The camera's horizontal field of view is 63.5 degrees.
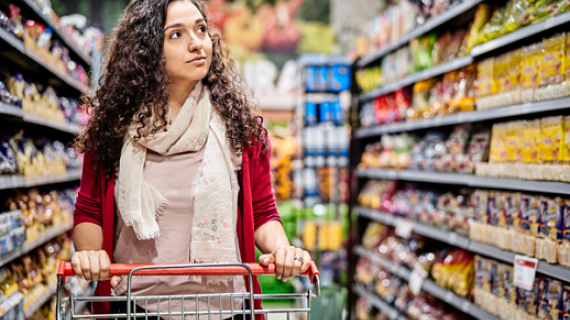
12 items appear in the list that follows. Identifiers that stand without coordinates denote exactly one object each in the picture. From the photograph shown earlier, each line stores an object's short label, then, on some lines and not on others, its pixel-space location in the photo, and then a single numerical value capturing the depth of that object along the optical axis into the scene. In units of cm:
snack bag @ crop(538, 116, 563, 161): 192
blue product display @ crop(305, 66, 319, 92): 468
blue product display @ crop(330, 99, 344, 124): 469
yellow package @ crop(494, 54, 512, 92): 229
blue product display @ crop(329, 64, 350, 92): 468
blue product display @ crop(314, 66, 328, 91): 468
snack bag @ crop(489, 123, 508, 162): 230
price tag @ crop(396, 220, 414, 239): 321
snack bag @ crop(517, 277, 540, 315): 202
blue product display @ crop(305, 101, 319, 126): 469
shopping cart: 115
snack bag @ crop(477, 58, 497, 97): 237
